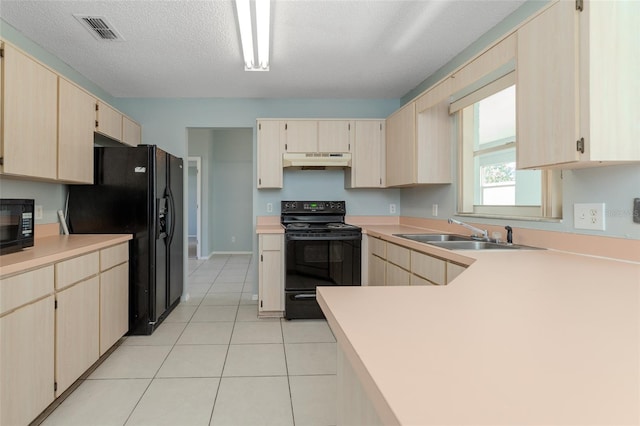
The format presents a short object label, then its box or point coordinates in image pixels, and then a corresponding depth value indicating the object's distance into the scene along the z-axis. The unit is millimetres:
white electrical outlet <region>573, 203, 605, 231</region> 1650
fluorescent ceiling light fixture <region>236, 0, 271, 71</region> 1951
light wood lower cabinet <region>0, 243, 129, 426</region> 1491
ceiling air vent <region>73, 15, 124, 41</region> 2279
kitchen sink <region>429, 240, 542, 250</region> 2231
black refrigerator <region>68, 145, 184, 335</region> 2859
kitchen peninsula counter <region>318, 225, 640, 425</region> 419
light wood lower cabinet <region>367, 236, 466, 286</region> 2033
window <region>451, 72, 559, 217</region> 2248
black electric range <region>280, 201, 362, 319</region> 3236
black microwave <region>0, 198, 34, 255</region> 1758
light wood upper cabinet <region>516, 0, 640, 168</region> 1376
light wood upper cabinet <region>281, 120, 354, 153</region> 3635
